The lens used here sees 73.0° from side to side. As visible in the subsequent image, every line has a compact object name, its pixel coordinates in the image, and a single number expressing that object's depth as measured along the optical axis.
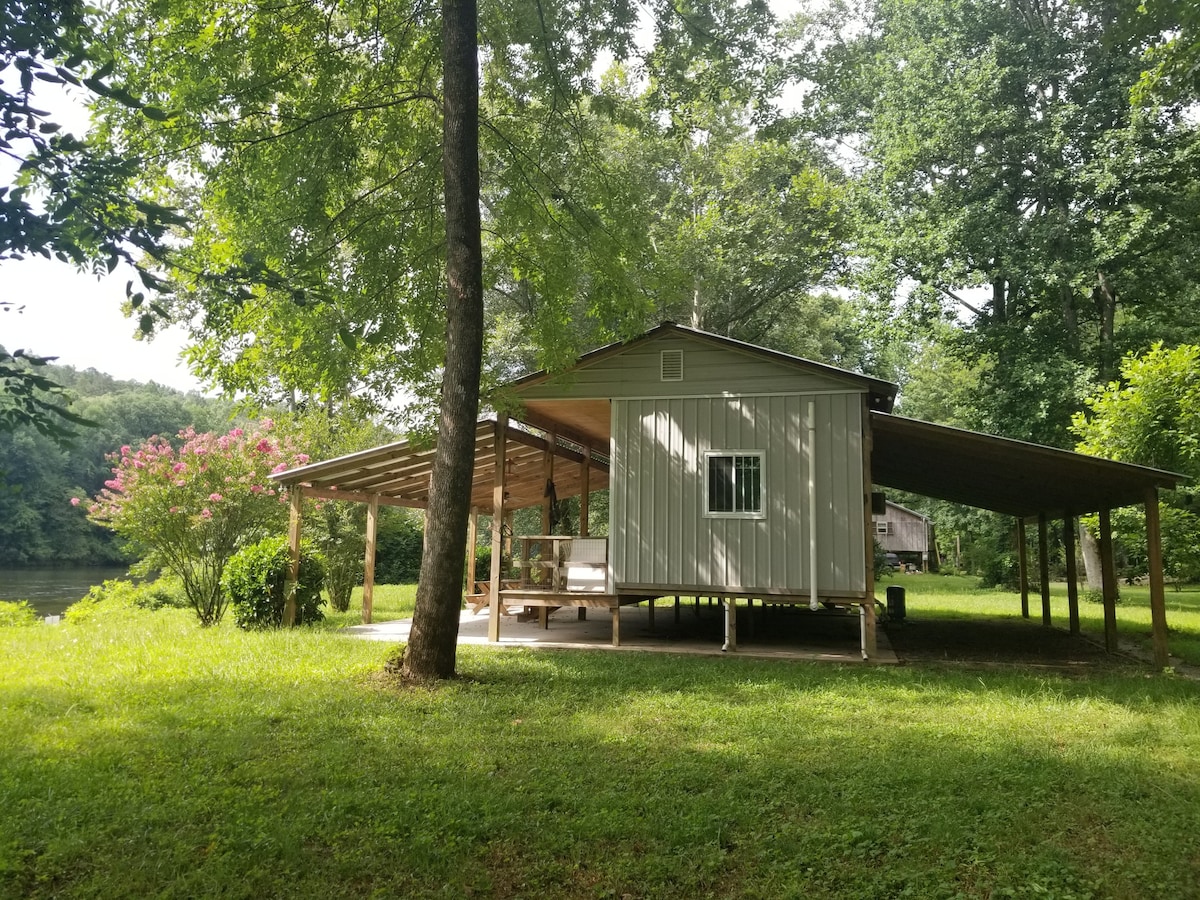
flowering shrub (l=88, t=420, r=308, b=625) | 14.02
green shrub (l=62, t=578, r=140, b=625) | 15.02
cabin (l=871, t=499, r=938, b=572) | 46.28
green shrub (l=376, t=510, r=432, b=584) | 28.34
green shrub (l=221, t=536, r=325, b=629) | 12.84
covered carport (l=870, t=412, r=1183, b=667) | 9.91
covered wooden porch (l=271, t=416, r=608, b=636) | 12.35
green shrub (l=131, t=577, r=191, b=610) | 18.70
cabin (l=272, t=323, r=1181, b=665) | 10.75
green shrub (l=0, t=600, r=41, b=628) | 14.20
